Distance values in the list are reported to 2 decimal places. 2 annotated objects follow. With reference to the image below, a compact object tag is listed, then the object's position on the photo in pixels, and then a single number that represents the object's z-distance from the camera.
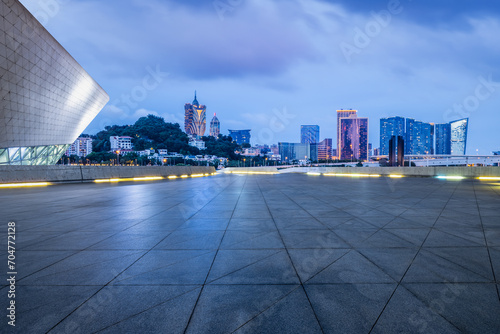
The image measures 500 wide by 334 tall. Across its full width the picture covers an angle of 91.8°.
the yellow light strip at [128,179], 22.37
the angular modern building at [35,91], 23.36
